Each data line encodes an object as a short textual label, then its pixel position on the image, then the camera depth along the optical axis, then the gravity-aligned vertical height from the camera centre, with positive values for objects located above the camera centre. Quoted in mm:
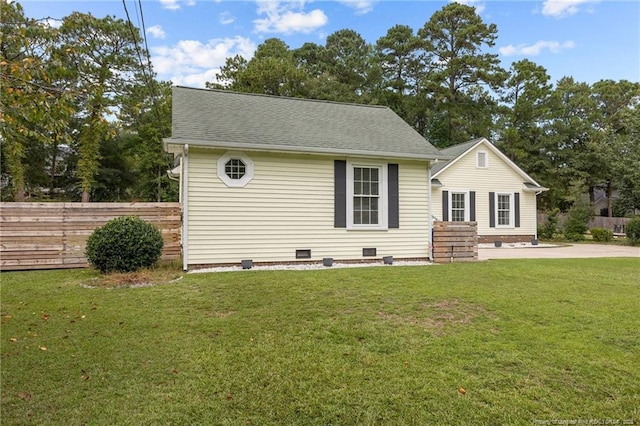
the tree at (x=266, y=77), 23875 +9625
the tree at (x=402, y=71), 29031 +12276
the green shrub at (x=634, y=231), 17250 -491
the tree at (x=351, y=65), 27755 +12710
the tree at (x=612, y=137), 21100 +5614
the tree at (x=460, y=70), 26719 +11147
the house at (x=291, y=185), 8281 +898
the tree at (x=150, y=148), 27672 +5831
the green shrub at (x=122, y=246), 7246 -478
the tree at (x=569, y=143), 27953 +6212
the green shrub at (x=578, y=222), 19328 -65
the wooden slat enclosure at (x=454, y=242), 9875 -557
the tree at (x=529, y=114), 27766 +8131
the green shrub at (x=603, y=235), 18828 -736
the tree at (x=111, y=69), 23656 +10342
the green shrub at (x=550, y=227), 19750 -333
